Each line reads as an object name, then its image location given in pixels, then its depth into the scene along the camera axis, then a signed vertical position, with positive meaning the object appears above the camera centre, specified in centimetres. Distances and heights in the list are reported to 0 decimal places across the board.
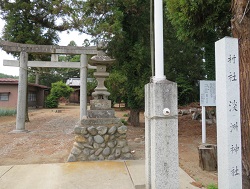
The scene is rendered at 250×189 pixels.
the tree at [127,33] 765 +277
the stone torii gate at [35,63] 882 +193
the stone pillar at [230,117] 253 -18
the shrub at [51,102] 2556 +10
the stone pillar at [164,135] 283 -46
